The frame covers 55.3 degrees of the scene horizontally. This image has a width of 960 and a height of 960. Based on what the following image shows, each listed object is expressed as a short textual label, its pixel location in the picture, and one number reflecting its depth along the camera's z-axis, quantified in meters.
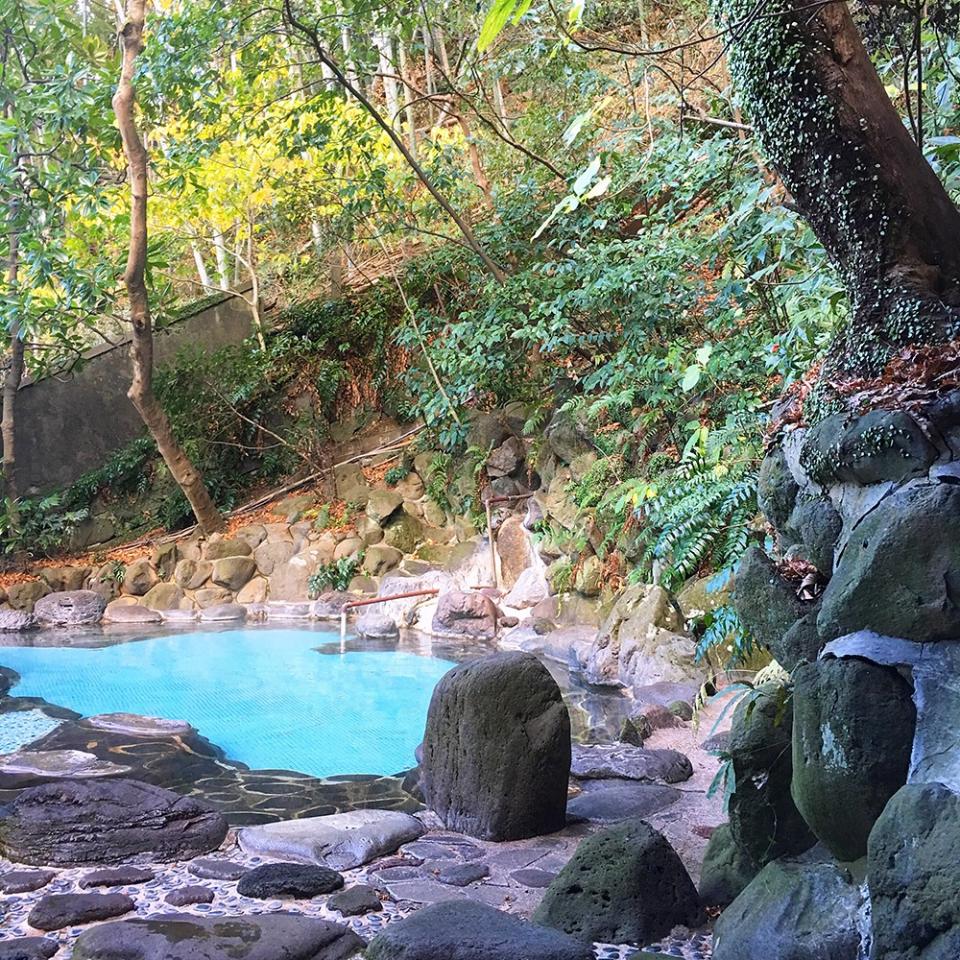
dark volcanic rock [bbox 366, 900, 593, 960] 2.53
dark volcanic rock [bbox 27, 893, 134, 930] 3.20
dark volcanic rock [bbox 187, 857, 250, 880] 3.65
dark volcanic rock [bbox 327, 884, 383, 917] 3.27
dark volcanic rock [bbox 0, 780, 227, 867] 3.86
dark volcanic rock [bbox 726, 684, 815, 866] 2.62
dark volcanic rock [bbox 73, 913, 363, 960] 2.82
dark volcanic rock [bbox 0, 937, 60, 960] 2.88
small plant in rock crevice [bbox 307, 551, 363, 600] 10.49
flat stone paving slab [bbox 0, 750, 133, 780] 5.22
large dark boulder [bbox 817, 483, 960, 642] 2.07
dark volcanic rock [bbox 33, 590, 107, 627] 10.79
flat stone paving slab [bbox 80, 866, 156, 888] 3.58
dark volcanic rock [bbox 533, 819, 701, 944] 2.88
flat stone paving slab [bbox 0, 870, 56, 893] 3.53
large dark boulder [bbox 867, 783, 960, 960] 1.73
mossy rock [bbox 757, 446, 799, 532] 2.85
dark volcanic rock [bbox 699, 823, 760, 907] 2.94
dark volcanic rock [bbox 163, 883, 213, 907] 3.39
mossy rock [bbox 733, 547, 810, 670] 2.66
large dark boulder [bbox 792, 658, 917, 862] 2.07
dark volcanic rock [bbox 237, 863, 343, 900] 3.42
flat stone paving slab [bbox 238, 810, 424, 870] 3.83
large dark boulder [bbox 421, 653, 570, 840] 3.99
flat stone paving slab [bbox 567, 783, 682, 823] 4.23
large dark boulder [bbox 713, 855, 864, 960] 2.13
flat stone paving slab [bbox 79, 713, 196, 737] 6.16
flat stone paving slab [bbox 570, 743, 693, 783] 4.73
